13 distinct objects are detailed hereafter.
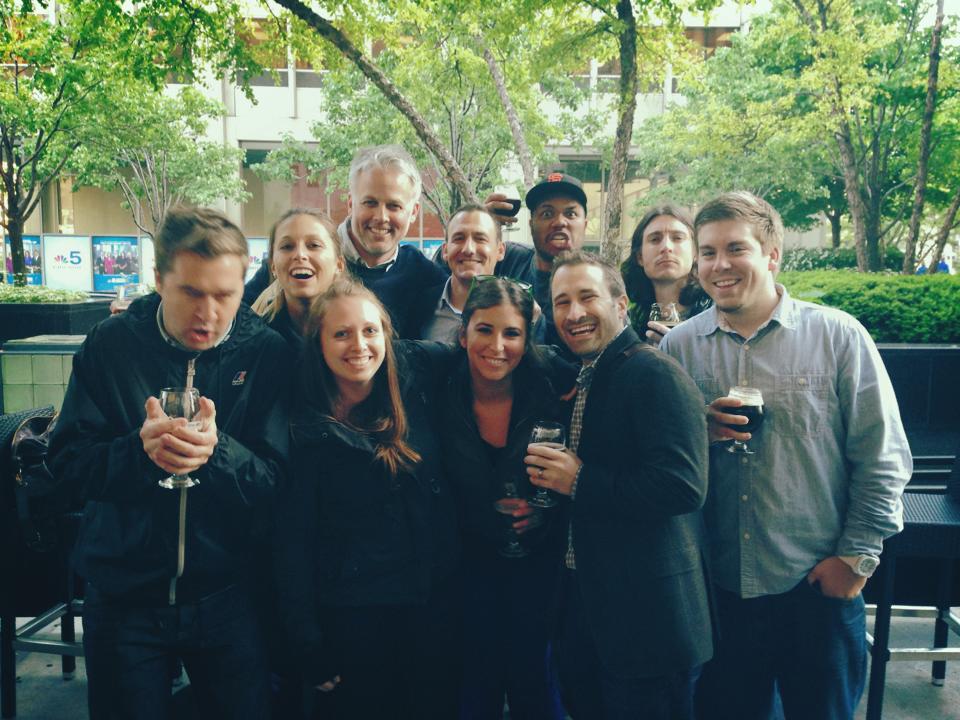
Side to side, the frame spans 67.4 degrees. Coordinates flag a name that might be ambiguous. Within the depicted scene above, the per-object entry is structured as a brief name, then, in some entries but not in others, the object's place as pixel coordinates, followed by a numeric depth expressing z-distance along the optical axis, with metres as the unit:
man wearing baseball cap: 4.46
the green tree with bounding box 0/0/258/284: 9.27
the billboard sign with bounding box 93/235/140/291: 25.47
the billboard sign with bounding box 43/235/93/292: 25.62
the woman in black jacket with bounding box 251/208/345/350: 3.17
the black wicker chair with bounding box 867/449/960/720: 3.23
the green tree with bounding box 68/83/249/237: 17.12
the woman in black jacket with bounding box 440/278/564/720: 2.81
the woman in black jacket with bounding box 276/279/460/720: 2.63
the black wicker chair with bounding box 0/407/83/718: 3.37
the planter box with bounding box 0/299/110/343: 11.23
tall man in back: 3.70
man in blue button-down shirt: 2.58
